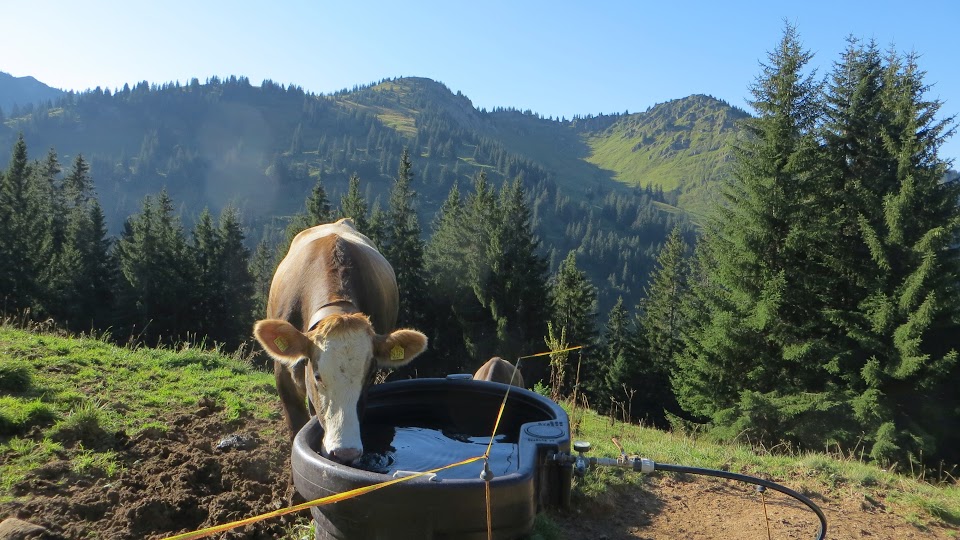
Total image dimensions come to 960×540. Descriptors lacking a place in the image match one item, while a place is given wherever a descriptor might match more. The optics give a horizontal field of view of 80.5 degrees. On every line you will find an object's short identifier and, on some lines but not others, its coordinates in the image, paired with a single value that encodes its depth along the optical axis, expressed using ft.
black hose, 9.14
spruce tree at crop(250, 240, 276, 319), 157.71
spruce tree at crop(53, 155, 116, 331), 132.77
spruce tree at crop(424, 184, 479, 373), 125.90
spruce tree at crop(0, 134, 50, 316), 124.36
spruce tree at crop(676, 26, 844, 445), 57.41
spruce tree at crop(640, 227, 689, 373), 136.77
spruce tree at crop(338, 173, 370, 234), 144.05
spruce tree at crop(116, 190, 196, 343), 137.08
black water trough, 7.47
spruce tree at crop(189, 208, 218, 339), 143.54
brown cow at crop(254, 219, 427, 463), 11.49
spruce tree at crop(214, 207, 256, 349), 147.43
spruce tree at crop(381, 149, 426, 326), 134.21
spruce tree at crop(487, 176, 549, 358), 121.70
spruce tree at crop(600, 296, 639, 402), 123.95
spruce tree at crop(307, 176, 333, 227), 152.15
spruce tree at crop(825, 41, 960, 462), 52.47
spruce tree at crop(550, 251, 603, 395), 125.70
